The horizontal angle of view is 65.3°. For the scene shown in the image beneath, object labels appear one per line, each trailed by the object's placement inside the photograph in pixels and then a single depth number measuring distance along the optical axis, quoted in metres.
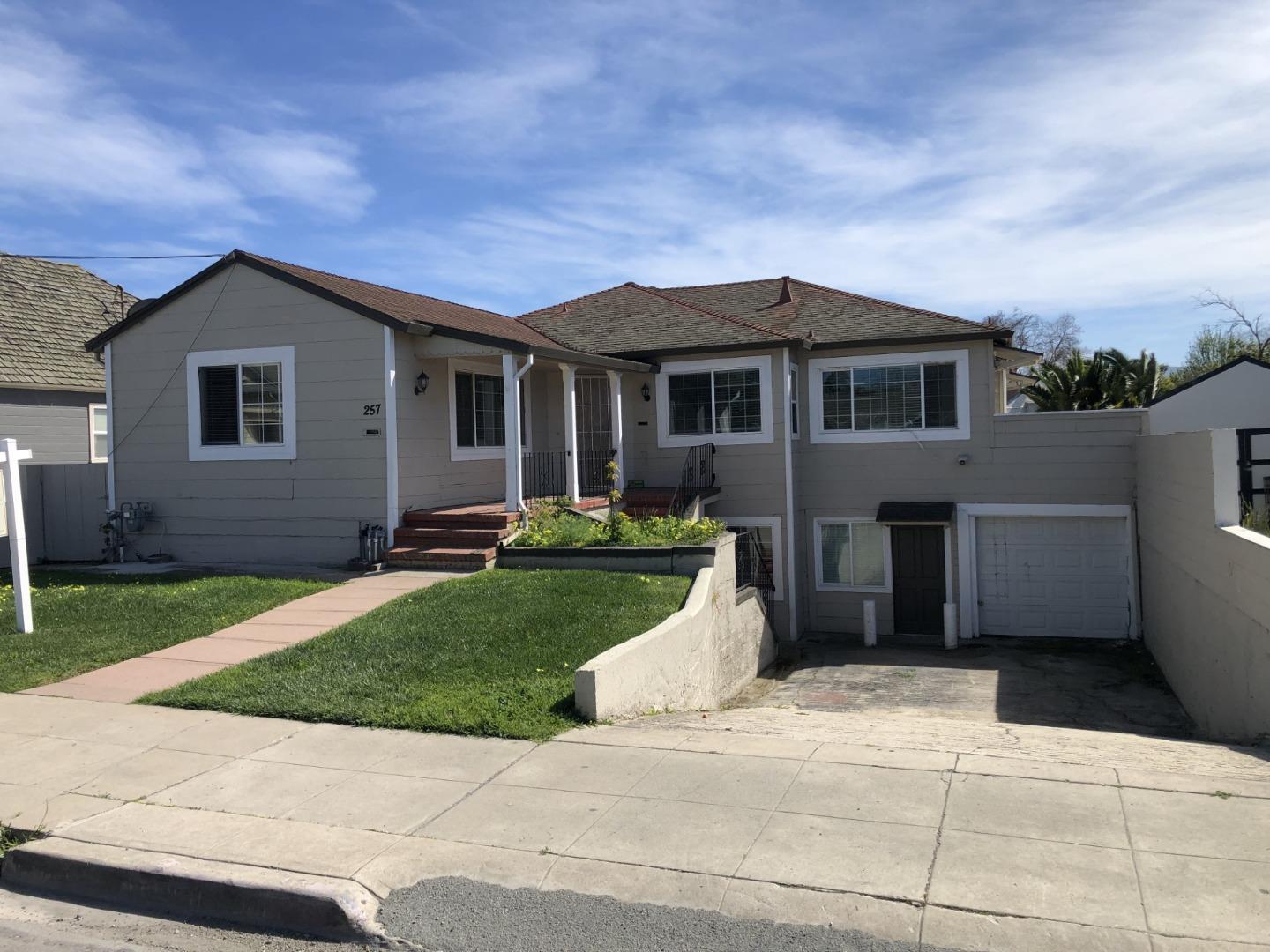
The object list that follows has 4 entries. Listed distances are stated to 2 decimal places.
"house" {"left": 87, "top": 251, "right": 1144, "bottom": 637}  14.47
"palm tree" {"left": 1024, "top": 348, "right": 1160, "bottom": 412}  23.44
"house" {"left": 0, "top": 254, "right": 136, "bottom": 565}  16.28
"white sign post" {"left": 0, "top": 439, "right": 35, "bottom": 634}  10.05
